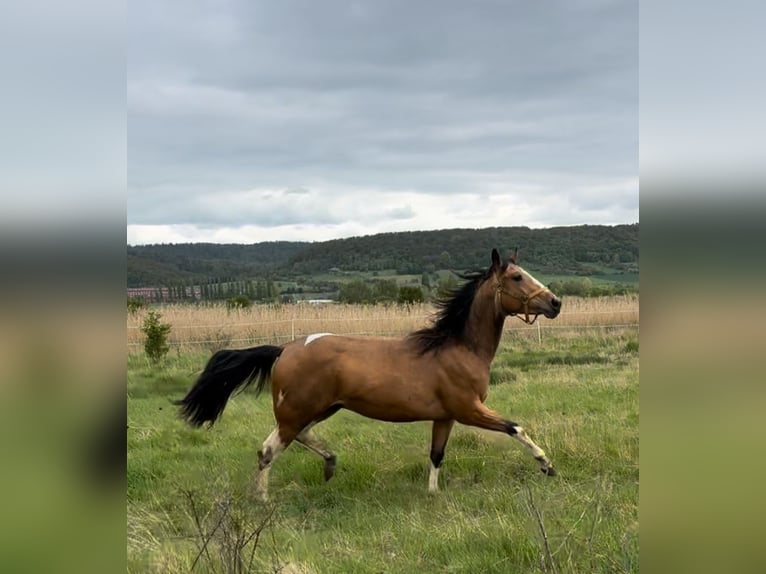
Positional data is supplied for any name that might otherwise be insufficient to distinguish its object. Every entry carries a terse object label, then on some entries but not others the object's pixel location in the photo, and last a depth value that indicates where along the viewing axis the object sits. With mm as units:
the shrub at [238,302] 18359
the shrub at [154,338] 12477
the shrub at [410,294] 22359
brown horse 5789
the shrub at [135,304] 17572
